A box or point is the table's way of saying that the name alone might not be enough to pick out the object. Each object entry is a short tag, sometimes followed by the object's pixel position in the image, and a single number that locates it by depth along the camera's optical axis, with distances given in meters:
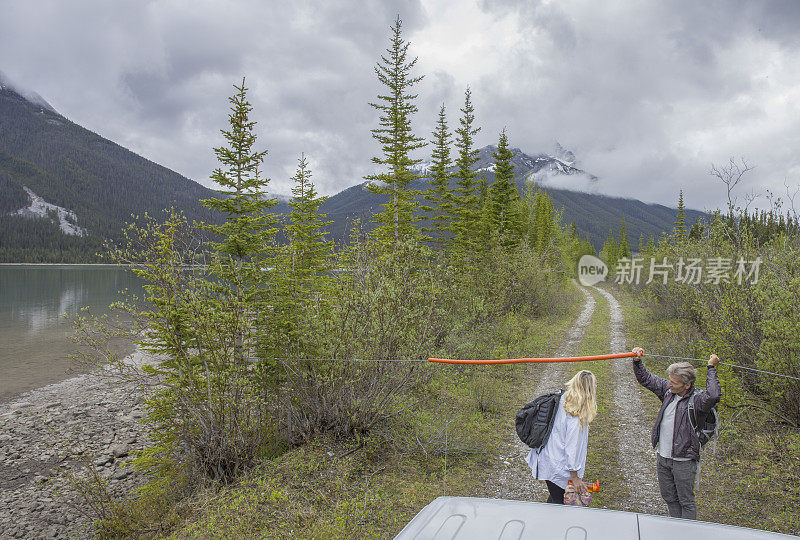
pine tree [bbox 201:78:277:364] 12.34
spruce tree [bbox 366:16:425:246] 20.80
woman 4.41
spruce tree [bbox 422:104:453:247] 25.28
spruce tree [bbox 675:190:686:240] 53.78
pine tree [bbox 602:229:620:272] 74.75
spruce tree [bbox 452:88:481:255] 25.16
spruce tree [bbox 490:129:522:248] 28.73
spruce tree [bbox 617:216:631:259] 72.89
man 4.20
